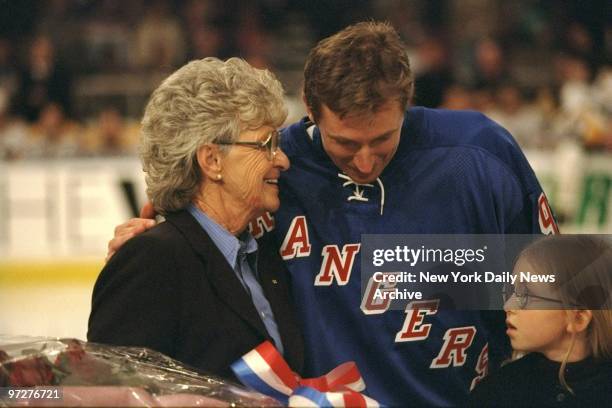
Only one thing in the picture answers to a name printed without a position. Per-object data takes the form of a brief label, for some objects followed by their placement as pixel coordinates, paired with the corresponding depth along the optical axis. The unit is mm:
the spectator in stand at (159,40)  14828
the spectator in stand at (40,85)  13883
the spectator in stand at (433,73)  13516
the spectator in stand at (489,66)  14422
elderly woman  4039
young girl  3771
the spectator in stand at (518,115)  13219
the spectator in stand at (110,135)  12734
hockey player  4516
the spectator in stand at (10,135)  12516
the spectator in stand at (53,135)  12656
